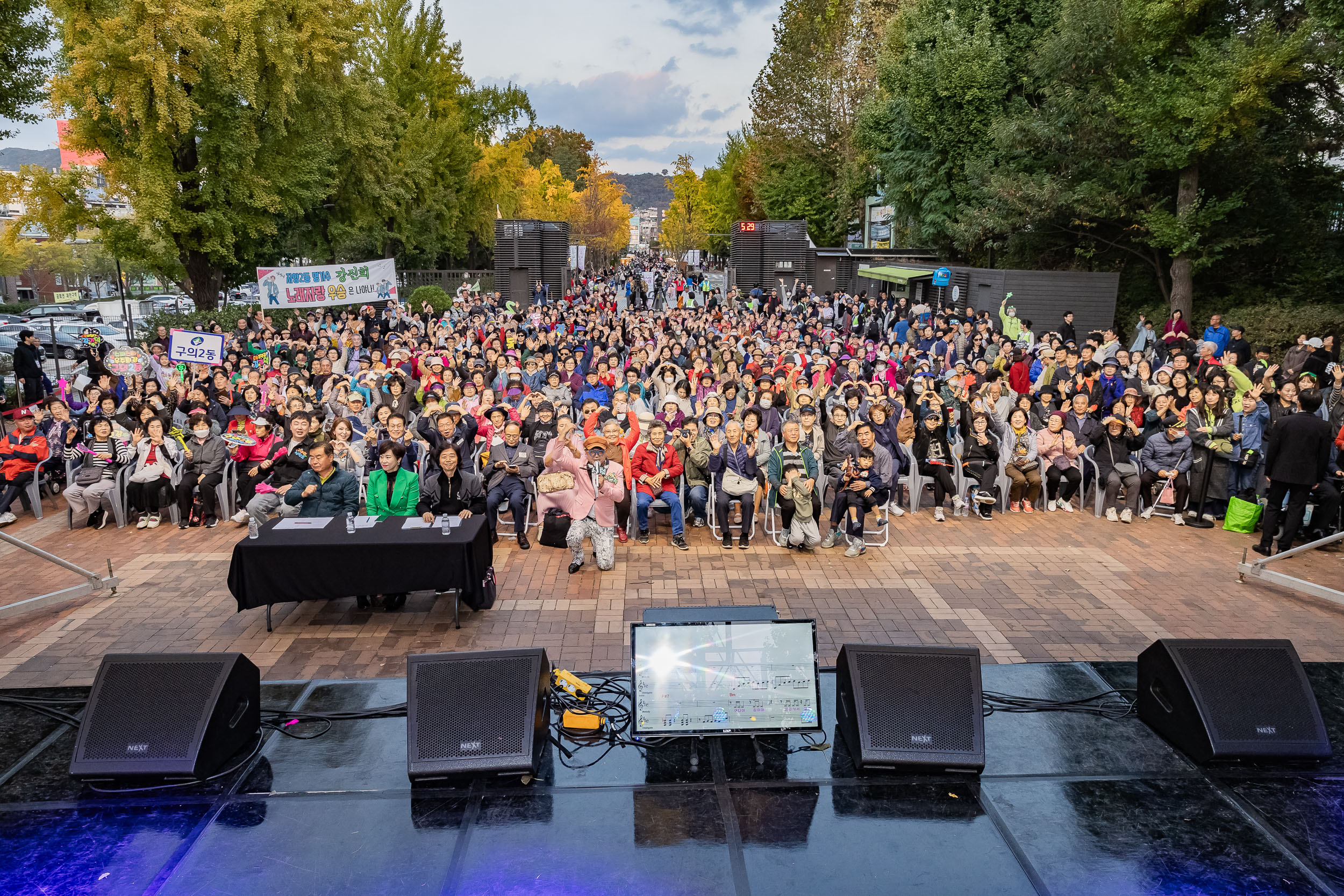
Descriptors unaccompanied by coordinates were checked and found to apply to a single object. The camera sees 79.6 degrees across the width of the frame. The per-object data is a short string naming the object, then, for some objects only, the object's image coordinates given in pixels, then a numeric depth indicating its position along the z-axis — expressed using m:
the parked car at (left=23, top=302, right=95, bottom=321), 35.78
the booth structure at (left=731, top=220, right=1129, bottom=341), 23.09
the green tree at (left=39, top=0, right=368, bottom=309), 19.34
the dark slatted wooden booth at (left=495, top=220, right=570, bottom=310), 36.91
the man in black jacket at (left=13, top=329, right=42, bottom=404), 15.61
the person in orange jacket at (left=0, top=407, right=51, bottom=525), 10.48
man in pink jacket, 8.85
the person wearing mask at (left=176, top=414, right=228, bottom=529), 10.24
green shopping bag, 9.88
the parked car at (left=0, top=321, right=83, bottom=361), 26.78
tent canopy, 28.66
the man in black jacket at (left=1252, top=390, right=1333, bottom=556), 8.67
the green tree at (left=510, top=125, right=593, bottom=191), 100.31
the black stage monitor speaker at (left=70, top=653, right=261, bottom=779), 4.40
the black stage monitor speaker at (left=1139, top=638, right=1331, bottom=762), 4.59
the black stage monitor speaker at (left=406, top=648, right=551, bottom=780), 4.40
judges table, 7.20
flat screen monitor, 4.52
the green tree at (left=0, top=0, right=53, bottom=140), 17.38
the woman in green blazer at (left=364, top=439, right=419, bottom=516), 8.45
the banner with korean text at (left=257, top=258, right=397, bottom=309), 21.06
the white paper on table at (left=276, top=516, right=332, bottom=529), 7.65
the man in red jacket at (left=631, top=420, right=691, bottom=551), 9.70
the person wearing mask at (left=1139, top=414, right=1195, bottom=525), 10.42
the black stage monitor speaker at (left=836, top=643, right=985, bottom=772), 4.49
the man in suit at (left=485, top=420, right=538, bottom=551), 9.70
